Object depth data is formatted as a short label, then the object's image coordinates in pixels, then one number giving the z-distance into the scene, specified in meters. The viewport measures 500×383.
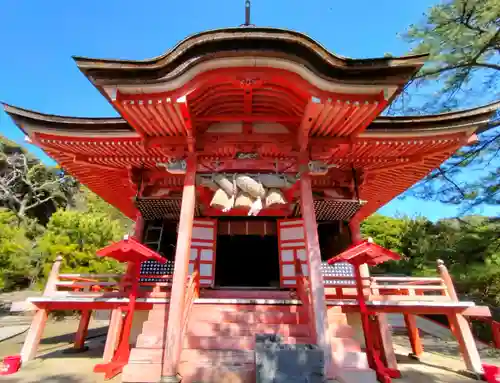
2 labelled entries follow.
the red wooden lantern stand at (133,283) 5.57
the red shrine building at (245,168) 4.76
